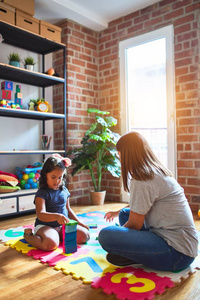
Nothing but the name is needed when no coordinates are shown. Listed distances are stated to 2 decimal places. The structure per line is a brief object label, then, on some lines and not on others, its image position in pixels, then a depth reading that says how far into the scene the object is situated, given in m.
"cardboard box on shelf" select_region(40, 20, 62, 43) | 3.00
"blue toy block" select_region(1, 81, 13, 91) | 2.92
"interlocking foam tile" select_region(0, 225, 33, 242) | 2.08
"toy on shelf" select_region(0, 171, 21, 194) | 2.67
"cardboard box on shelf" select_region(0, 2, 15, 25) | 2.65
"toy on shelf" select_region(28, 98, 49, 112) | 3.03
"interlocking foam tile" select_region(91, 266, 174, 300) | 1.20
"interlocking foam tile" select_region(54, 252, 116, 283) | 1.40
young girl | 1.77
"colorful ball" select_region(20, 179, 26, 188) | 2.94
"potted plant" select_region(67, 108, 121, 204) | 3.24
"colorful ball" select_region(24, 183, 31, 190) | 2.94
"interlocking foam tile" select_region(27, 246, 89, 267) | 1.59
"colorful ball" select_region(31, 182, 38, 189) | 2.98
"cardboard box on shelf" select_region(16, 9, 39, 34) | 2.79
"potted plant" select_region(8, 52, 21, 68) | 2.83
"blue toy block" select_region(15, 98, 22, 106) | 2.95
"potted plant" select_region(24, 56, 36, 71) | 2.96
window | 3.15
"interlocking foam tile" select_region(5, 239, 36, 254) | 1.80
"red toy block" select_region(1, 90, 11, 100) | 2.90
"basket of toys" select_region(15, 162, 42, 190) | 2.95
